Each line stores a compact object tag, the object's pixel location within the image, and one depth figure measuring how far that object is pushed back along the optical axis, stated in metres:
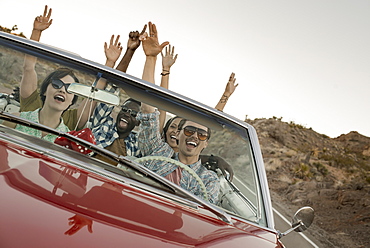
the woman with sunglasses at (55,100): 2.65
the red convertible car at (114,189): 1.52
